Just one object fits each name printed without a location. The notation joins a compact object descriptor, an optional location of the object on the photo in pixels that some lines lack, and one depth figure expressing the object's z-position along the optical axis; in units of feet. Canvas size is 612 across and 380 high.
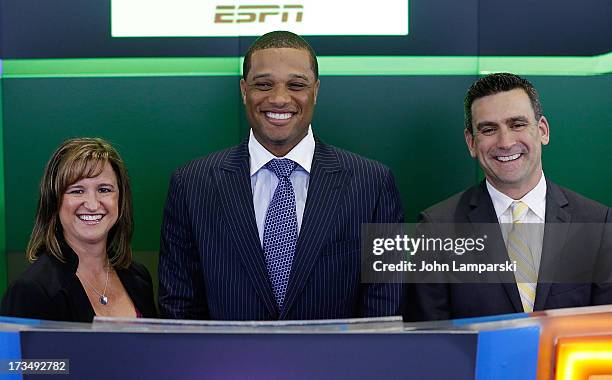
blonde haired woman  7.09
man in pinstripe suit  7.12
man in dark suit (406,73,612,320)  7.11
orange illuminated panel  3.01
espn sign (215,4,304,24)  10.85
